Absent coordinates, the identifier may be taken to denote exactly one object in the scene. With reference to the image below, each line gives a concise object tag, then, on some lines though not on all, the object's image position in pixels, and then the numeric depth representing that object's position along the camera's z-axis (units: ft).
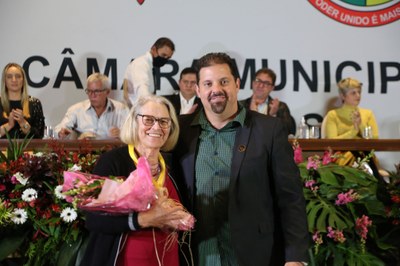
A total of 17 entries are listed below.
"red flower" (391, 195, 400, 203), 10.65
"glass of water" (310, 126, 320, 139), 18.15
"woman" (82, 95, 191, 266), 6.66
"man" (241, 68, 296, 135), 20.97
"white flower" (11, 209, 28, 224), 10.21
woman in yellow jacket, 21.25
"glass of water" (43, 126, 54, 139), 16.71
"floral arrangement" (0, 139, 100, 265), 10.27
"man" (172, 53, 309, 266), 7.43
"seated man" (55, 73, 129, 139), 19.61
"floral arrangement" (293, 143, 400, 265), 10.48
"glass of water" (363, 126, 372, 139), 19.24
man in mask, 21.30
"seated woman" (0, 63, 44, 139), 18.03
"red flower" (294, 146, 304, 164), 11.72
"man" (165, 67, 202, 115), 21.29
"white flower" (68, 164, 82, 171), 10.58
